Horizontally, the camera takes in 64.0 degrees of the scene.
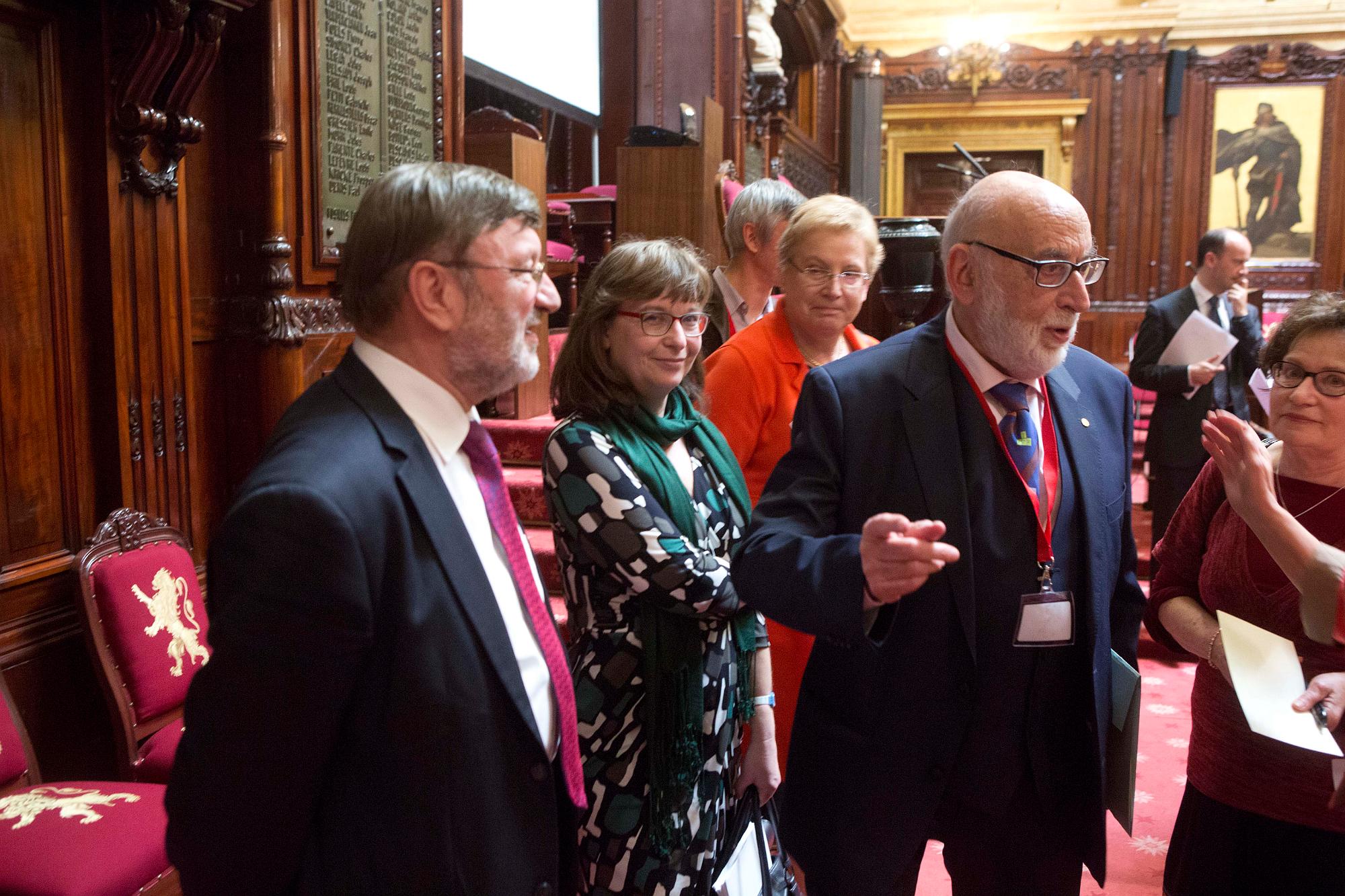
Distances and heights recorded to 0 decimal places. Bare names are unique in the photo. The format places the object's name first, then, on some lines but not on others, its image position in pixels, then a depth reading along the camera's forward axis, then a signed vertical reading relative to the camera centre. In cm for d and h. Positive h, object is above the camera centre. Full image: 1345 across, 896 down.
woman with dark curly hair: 168 -45
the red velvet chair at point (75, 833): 183 -91
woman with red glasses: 183 -46
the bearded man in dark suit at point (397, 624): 105 -30
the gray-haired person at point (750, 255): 308 +22
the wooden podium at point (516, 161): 427 +68
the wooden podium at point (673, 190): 500 +65
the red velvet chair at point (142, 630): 238 -69
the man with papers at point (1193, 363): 480 -15
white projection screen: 602 +167
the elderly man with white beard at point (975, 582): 156 -37
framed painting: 1152 +177
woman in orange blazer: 243 -4
